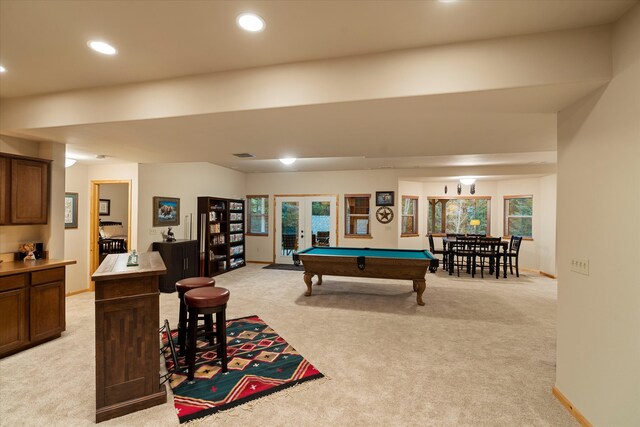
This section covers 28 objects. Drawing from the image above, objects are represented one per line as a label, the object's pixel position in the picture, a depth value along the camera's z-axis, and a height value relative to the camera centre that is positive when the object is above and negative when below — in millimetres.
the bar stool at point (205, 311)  2723 -906
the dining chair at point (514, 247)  7426 -785
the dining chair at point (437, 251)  8051 -965
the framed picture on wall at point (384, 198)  8469 +490
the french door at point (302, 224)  8891 -274
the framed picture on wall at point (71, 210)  5438 +47
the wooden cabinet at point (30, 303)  3145 -1030
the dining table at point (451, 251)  7206 -892
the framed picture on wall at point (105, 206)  7977 +171
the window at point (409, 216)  8961 -19
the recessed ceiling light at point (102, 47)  2268 +1295
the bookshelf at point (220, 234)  7203 -537
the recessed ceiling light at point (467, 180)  7980 +966
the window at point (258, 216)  9375 -59
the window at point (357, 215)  8734 -3
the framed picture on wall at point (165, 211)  6090 +47
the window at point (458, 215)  9141 +30
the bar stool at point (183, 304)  3086 -933
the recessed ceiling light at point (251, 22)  1947 +1295
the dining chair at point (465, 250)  7312 -843
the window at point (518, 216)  8312 +10
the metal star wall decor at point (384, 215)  8508 +6
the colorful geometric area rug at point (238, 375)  2433 -1532
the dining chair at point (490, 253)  7199 -906
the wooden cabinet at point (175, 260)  5797 -942
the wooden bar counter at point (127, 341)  2234 -987
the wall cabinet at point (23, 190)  3471 +272
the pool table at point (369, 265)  4766 -839
